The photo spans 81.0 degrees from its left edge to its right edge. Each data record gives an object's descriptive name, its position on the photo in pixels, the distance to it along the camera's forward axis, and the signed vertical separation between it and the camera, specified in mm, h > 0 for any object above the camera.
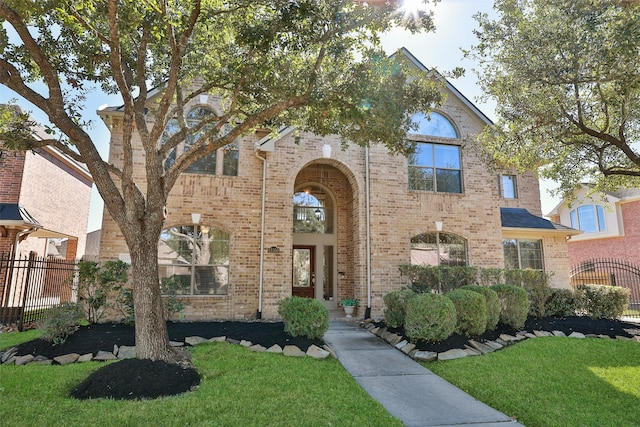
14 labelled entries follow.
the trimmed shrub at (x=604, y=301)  11453 -830
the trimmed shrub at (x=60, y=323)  6824 -946
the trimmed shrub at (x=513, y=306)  8977 -783
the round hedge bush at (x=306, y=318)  7695 -932
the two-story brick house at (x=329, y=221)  10883 +1673
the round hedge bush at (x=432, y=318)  7344 -881
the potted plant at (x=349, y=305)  11688 -997
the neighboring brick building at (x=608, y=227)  19953 +2559
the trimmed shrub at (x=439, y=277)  11000 -118
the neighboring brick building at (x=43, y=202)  12688 +2753
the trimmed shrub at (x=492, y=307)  8438 -754
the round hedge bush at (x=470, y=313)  7891 -833
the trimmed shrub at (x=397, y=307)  8789 -808
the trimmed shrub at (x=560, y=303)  11297 -883
